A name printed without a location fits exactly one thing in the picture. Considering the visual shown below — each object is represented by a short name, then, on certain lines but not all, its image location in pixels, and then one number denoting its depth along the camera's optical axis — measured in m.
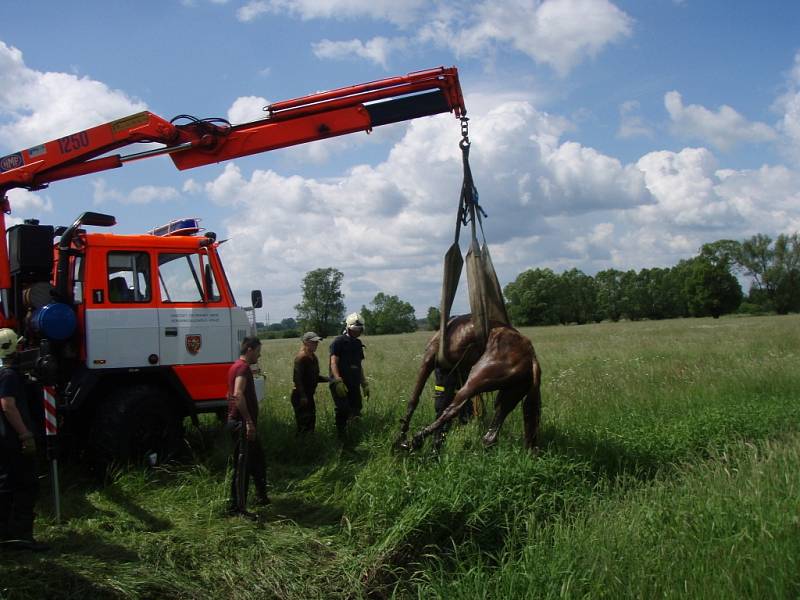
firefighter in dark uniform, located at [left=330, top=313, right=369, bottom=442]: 8.58
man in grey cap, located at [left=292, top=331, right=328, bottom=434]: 8.58
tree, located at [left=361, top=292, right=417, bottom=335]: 79.00
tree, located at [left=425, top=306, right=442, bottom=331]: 41.43
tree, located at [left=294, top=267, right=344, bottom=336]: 78.25
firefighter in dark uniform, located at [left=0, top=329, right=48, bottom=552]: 5.14
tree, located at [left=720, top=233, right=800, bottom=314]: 72.19
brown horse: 6.60
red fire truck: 6.99
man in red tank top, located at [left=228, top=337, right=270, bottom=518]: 5.84
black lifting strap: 7.04
